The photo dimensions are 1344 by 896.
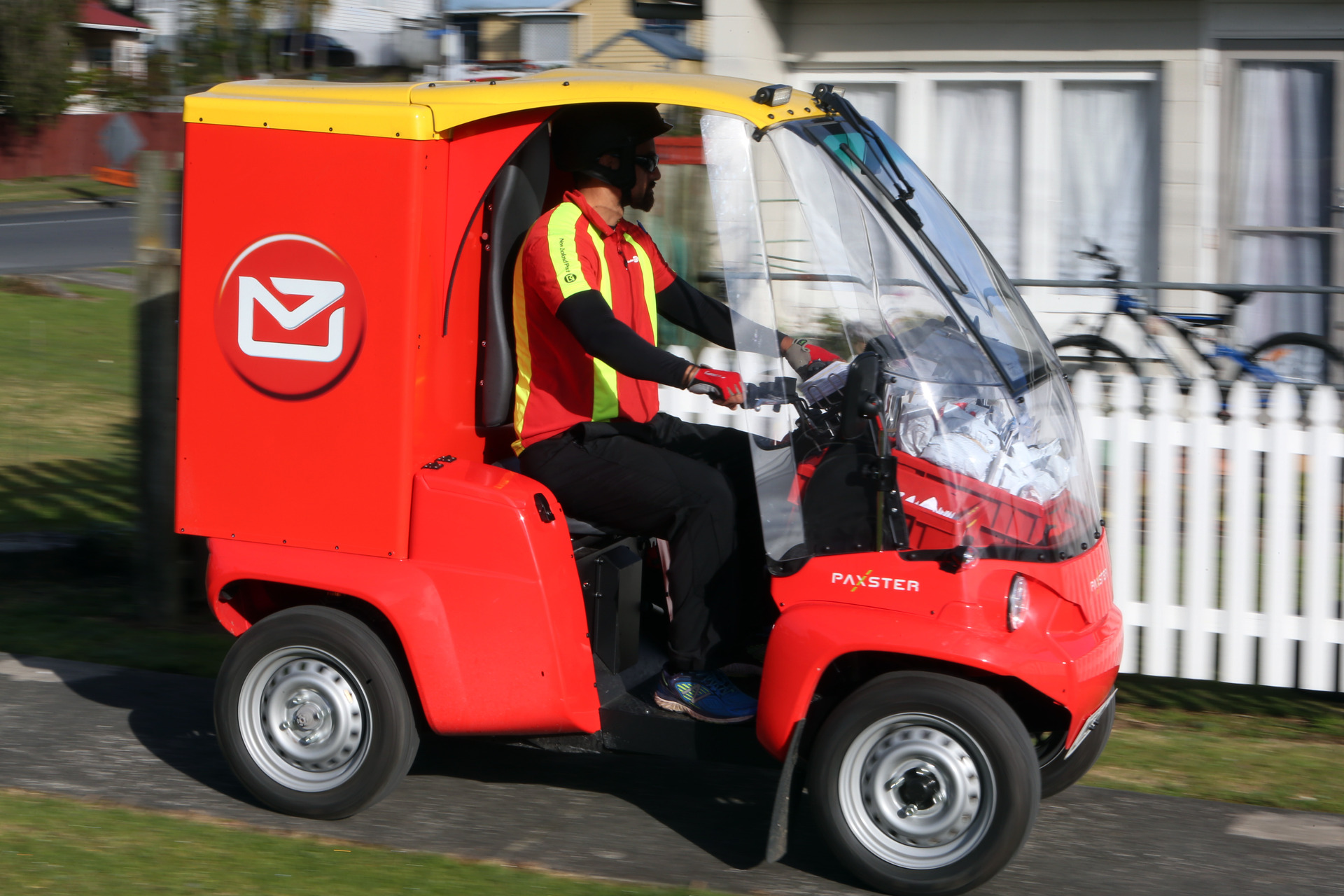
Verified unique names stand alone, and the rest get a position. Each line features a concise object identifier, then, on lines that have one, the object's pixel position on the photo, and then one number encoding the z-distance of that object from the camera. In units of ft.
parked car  159.22
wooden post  41.45
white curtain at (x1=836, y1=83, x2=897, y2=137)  68.59
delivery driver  27.68
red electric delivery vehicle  25.29
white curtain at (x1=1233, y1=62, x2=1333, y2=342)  64.13
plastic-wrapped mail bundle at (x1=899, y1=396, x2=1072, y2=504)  25.35
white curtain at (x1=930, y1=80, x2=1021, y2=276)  67.72
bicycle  62.08
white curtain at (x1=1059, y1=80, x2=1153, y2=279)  66.13
